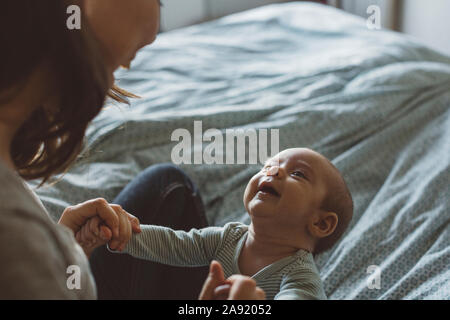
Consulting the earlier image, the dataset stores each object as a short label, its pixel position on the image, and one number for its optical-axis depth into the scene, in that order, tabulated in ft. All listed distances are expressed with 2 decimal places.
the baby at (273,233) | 2.72
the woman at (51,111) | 1.61
